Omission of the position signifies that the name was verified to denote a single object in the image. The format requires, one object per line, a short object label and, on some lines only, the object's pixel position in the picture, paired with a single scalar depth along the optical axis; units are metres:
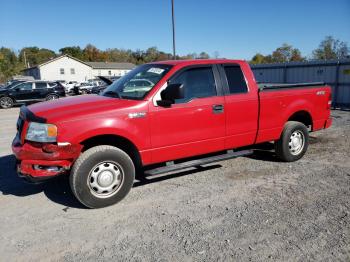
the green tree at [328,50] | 56.72
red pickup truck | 4.05
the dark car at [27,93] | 20.39
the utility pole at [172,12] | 20.05
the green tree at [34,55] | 111.06
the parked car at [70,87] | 32.78
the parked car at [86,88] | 32.19
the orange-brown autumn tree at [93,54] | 98.41
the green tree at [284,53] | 82.19
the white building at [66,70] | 60.00
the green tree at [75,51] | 98.00
